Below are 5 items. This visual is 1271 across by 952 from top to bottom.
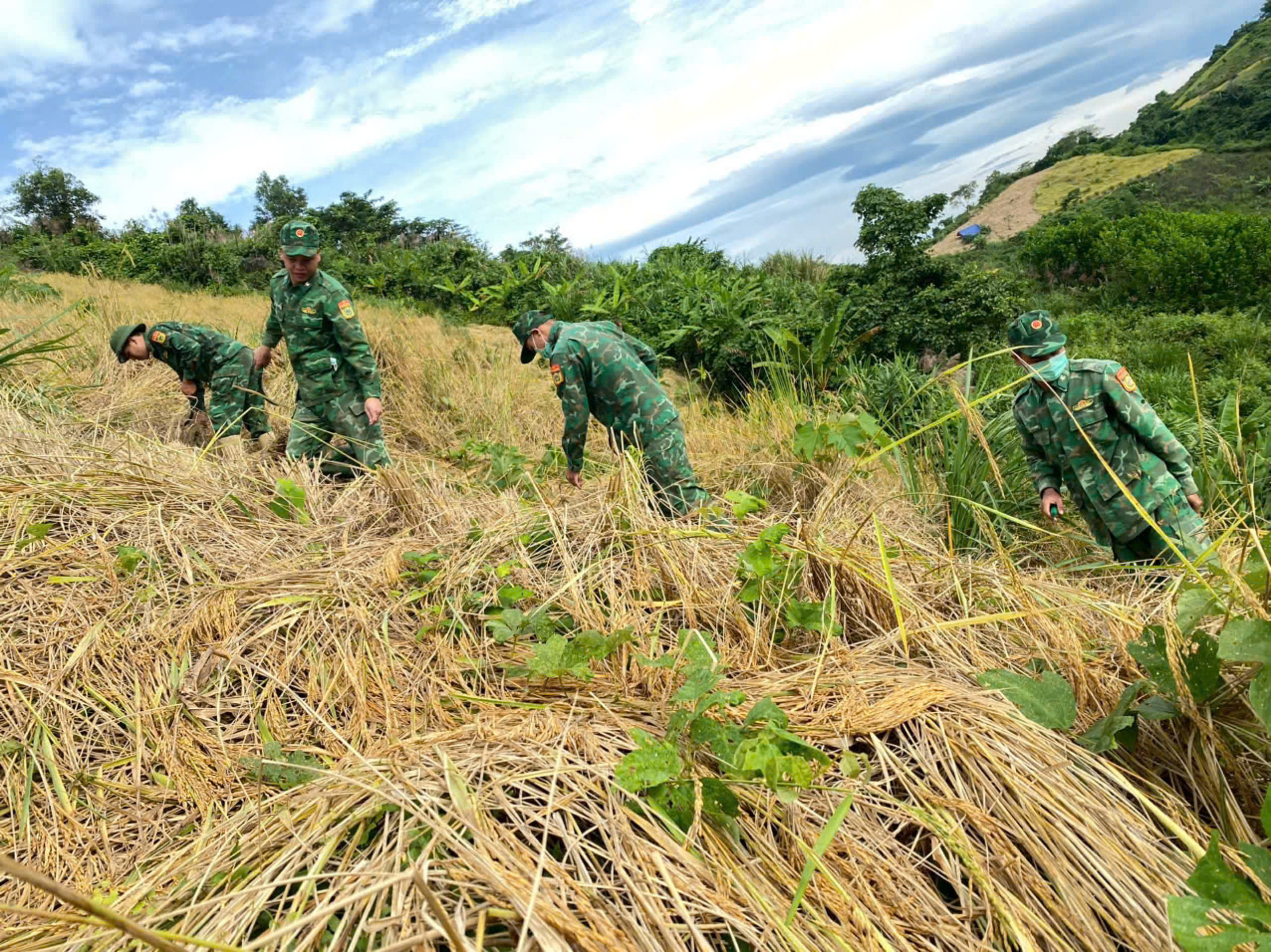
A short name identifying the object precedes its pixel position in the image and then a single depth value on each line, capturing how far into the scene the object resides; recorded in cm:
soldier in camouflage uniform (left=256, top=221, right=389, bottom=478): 441
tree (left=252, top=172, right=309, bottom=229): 2792
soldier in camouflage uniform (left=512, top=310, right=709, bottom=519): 374
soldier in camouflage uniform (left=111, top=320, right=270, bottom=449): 500
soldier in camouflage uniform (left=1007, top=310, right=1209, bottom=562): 310
